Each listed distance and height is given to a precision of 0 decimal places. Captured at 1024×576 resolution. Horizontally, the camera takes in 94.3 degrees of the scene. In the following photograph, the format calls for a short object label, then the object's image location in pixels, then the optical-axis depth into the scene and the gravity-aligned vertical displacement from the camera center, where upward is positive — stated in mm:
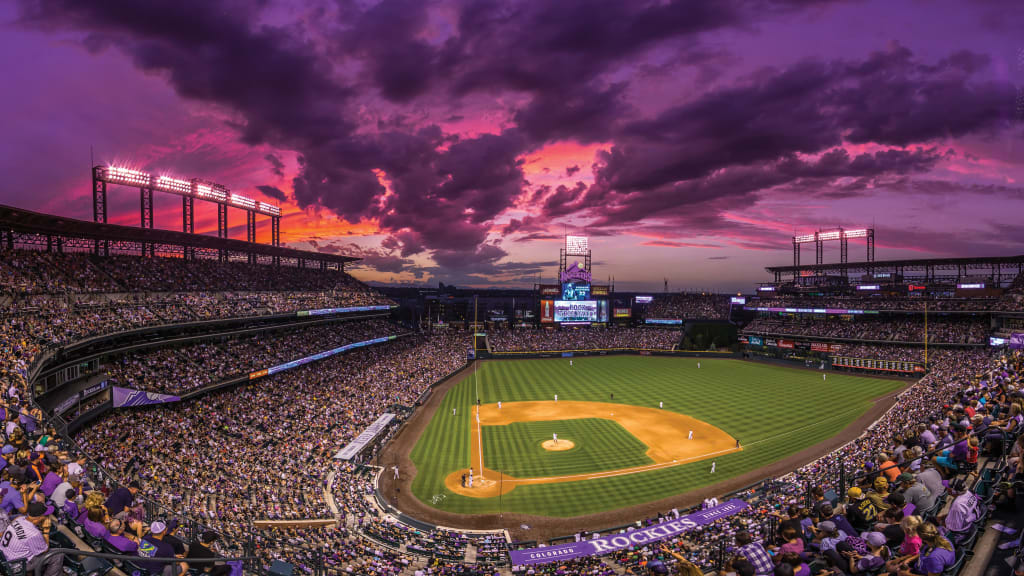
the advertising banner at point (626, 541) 17969 -9873
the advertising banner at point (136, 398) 24641 -5607
